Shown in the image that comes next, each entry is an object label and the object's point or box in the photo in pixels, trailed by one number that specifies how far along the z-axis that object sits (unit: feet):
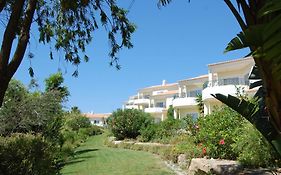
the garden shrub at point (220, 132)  43.98
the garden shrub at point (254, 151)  35.78
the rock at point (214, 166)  35.06
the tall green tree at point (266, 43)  6.77
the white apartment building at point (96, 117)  418.51
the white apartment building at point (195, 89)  127.85
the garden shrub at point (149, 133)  94.49
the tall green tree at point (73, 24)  31.30
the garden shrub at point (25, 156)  31.22
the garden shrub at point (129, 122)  107.86
